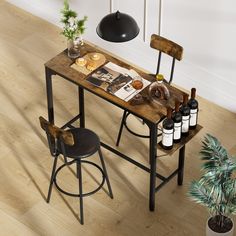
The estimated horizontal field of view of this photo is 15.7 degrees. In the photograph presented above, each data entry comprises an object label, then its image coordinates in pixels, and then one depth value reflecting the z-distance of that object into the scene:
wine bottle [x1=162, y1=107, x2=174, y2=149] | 6.27
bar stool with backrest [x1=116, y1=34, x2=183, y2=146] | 7.04
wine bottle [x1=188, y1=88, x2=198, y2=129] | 6.35
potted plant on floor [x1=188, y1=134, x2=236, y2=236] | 5.81
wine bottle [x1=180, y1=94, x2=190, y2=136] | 6.32
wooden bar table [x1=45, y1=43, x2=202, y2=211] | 6.41
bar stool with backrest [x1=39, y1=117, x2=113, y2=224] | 6.27
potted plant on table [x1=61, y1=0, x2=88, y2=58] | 6.93
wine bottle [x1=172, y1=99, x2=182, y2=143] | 6.27
